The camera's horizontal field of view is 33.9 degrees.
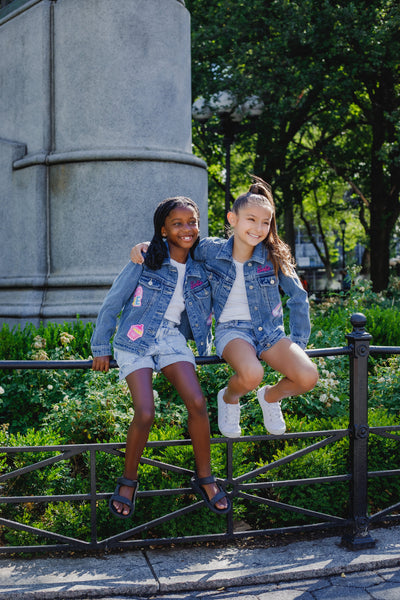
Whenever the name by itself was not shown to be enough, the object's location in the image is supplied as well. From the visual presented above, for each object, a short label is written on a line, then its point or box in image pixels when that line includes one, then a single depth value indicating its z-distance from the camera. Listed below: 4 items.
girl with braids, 3.43
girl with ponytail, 3.64
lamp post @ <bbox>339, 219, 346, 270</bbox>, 38.07
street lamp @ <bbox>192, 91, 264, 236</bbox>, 13.15
